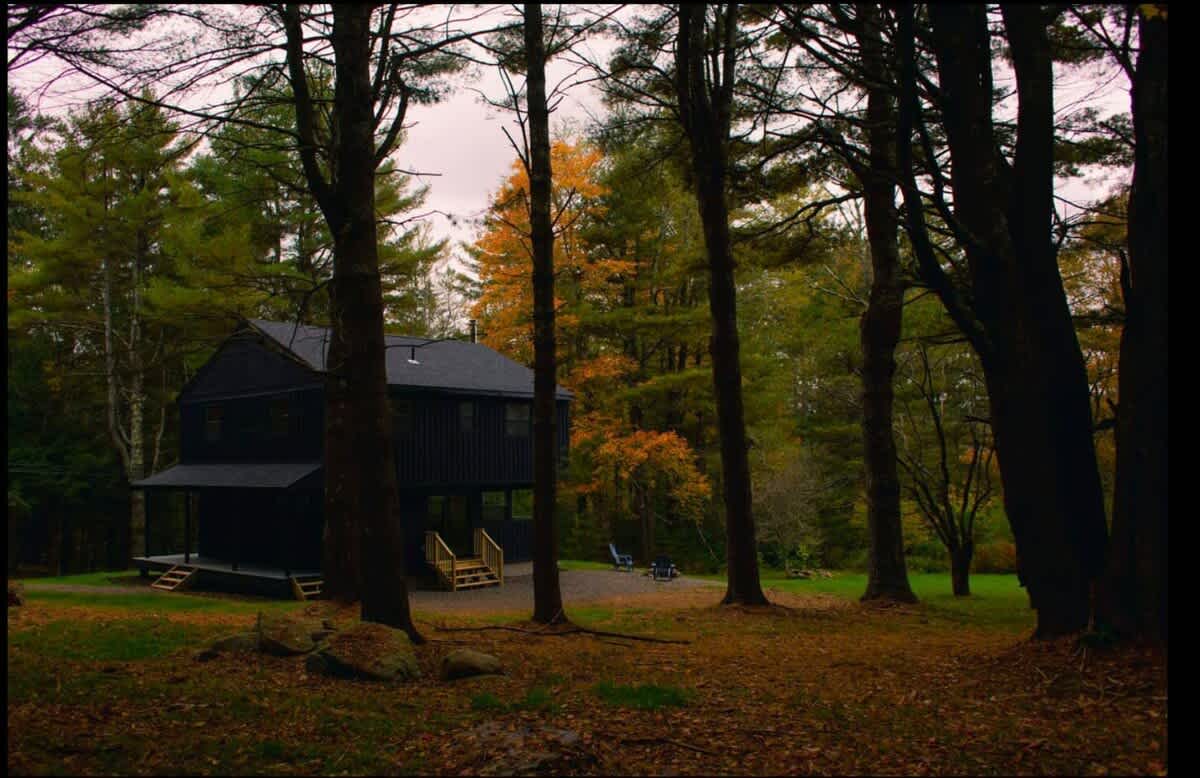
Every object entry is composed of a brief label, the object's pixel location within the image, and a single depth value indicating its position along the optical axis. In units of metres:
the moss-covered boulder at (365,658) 6.73
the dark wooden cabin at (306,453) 20.81
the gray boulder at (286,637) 7.56
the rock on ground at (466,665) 6.91
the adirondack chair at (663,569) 22.95
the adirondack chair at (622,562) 25.48
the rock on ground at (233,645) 7.58
